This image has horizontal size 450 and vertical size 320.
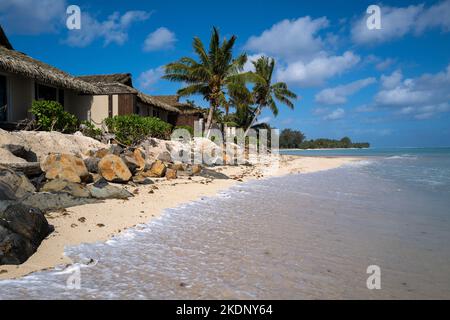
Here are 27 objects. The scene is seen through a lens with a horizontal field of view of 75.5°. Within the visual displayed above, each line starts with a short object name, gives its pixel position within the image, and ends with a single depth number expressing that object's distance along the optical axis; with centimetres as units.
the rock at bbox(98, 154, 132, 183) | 687
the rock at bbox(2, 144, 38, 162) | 635
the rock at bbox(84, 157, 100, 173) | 728
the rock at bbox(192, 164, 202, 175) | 952
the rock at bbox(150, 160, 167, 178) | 853
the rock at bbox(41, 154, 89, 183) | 602
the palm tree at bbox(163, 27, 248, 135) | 1875
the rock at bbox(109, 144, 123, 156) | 919
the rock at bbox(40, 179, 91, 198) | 516
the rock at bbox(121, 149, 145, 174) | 779
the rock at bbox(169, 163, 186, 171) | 954
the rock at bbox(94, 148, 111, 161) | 840
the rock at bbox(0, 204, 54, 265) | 269
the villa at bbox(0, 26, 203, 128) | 1052
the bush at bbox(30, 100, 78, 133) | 996
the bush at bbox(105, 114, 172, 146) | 1195
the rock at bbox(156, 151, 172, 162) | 1137
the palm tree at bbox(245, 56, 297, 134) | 2809
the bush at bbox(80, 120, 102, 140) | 1132
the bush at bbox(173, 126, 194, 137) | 1998
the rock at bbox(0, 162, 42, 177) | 566
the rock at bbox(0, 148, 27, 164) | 585
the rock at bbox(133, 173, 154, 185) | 729
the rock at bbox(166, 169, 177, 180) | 851
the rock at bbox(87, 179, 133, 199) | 537
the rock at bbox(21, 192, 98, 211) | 443
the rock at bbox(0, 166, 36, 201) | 441
